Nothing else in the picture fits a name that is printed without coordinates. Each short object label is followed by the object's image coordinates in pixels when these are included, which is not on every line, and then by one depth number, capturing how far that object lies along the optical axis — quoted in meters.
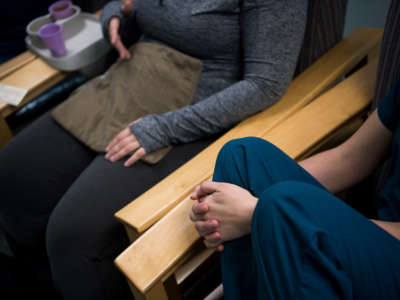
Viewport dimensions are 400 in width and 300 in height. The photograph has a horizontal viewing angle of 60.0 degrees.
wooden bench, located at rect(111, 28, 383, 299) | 0.66
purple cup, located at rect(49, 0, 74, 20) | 1.42
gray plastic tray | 1.31
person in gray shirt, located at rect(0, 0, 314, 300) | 0.90
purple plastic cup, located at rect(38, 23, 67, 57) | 1.26
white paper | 1.21
